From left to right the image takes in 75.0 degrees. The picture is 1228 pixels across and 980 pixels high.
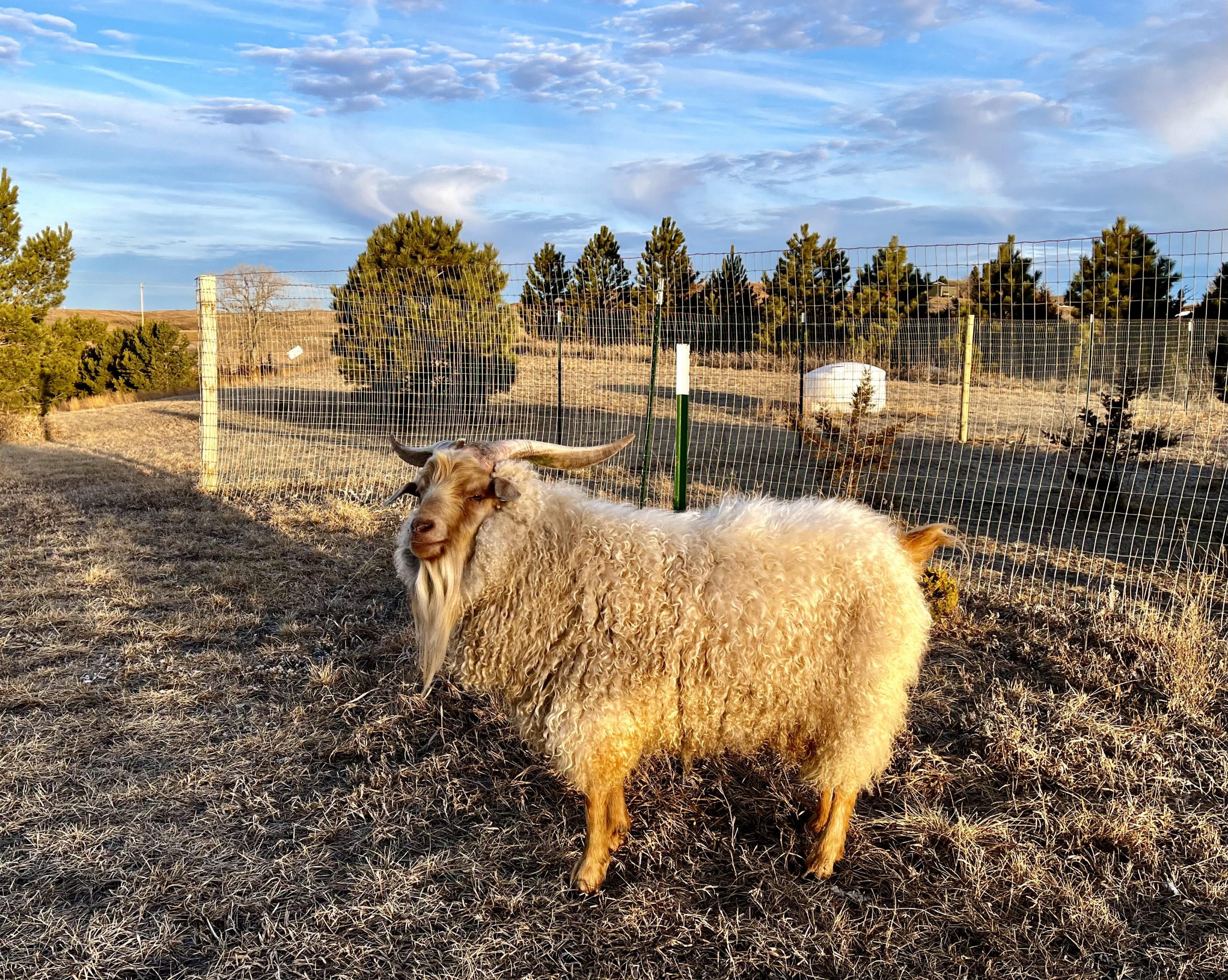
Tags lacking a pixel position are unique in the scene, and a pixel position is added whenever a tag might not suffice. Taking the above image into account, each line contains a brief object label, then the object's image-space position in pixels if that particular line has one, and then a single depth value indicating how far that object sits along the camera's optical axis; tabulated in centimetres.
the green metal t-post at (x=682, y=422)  530
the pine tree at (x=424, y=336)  972
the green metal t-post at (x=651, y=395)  607
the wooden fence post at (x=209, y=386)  912
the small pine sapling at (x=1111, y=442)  743
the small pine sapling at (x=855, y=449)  790
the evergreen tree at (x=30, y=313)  1438
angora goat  293
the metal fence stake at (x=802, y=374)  824
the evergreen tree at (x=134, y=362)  2100
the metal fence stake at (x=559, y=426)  1024
